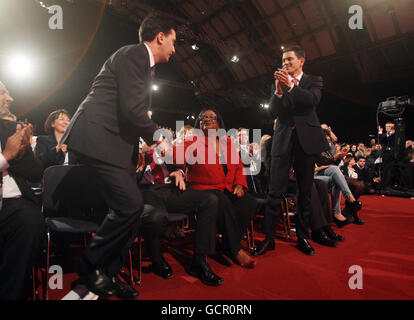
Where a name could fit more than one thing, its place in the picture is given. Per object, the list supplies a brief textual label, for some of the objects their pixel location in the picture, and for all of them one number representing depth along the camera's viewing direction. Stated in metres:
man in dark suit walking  1.45
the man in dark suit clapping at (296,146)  2.33
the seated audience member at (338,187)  3.54
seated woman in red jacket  2.11
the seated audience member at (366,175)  7.17
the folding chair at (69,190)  1.87
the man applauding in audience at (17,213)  1.31
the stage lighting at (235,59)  9.49
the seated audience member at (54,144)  2.59
